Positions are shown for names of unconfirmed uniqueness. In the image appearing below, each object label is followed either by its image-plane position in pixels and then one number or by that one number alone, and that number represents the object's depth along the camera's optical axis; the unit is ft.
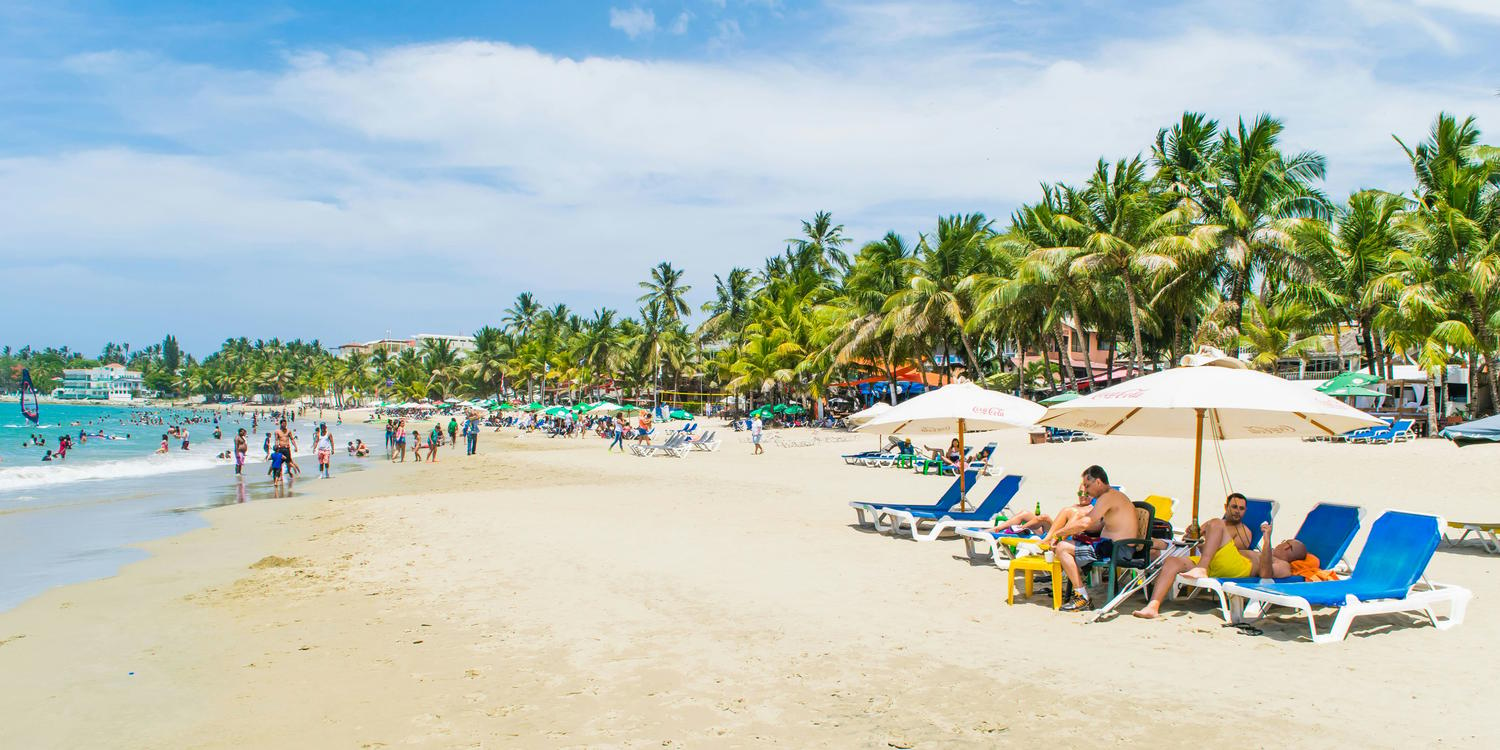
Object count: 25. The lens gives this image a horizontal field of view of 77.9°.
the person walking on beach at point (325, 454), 83.10
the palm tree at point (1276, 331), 93.56
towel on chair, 22.66
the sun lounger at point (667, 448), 98.23
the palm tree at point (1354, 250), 92.32
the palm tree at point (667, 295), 215.31
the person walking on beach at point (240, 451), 78.54
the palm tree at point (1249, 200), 91.66
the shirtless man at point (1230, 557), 22.36
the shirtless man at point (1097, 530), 23.50
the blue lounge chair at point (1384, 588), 20.38
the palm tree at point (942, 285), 118.73
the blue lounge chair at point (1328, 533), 22.98
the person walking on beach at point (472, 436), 112.98
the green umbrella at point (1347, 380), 85.70
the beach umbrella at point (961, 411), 34.37
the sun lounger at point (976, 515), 33.94
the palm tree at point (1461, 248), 75.77
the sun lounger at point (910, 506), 37.03
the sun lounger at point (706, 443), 101.96
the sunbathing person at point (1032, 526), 29.50
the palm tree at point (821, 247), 185.68
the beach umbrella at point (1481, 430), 33.91
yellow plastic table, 23.18
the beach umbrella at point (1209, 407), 23.09
